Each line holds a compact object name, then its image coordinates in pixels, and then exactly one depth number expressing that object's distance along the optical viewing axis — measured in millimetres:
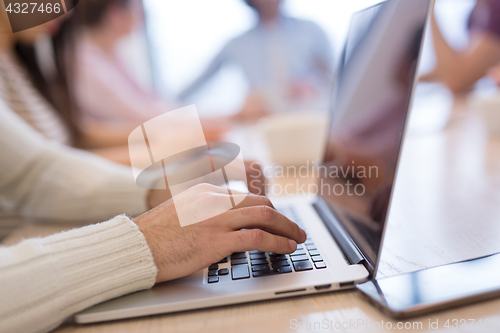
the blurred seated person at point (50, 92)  812
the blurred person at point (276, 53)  1715
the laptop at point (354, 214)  281
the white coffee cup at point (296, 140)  732
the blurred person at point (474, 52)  1294
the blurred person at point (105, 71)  1475
